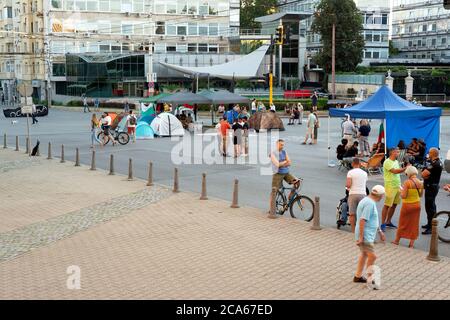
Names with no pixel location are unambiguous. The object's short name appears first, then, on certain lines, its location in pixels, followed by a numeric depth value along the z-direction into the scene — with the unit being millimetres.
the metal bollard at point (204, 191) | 15681
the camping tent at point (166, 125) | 32812
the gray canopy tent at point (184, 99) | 35094
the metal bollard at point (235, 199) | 14690
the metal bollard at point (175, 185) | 16828
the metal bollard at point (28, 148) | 26188
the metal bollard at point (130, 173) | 19000
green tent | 36906
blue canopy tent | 20750
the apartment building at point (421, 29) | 87812
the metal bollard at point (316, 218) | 12539
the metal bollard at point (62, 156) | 23375
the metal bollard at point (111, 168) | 20062
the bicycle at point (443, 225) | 11773
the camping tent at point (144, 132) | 32156
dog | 25250
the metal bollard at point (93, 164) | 21325
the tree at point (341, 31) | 69062
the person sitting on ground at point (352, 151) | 20156
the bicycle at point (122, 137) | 29266
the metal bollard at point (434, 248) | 10281
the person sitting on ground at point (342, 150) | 20781
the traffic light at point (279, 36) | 33656
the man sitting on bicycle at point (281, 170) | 13859
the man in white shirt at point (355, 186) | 11742
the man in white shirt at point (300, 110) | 40481
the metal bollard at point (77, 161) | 22250
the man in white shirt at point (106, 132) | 28875
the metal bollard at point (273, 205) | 13614
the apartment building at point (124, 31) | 68938
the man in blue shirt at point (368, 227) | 8977
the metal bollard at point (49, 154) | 24333
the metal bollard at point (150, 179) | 17975
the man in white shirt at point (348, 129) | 25119
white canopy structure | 48750
